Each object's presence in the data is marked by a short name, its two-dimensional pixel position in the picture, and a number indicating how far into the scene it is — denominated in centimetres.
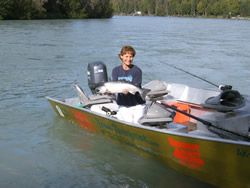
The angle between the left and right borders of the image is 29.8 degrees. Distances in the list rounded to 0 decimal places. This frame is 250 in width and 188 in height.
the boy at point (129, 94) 590
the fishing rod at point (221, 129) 509
